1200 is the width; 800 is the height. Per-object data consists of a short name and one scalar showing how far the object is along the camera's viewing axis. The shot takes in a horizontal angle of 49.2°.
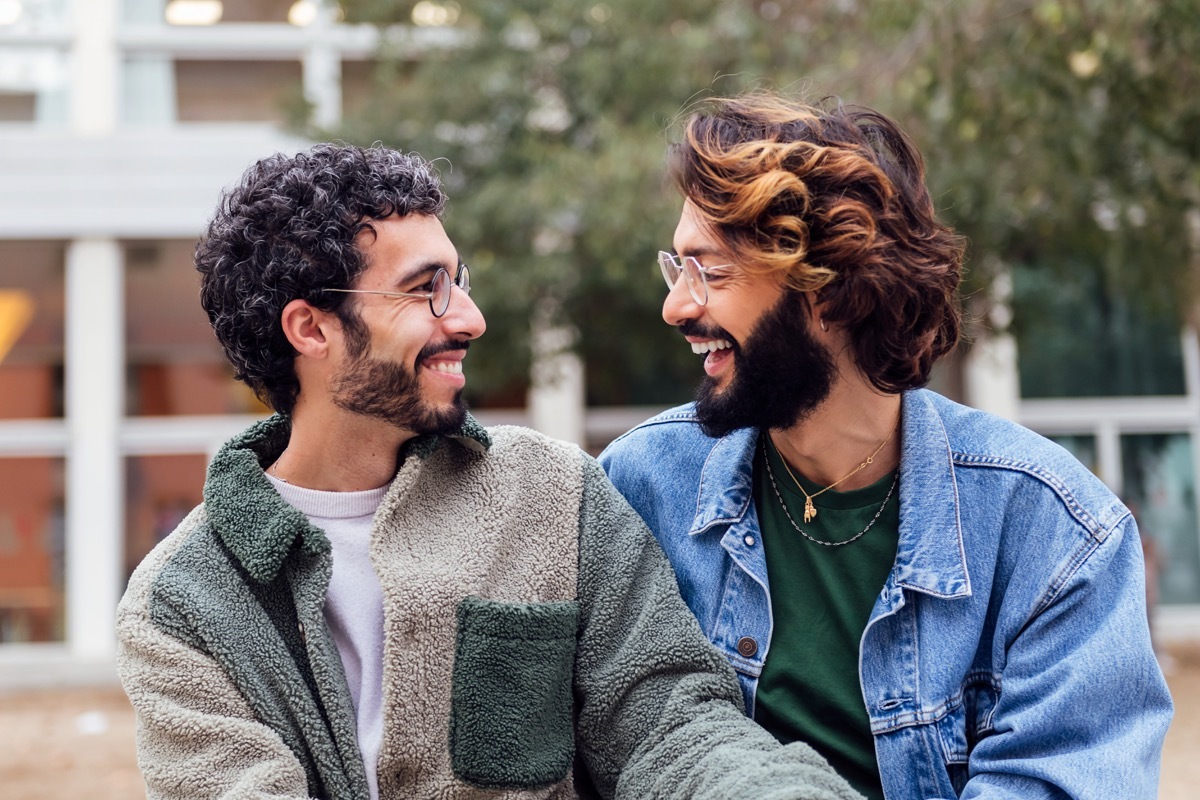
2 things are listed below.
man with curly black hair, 2.30
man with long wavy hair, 2.30
